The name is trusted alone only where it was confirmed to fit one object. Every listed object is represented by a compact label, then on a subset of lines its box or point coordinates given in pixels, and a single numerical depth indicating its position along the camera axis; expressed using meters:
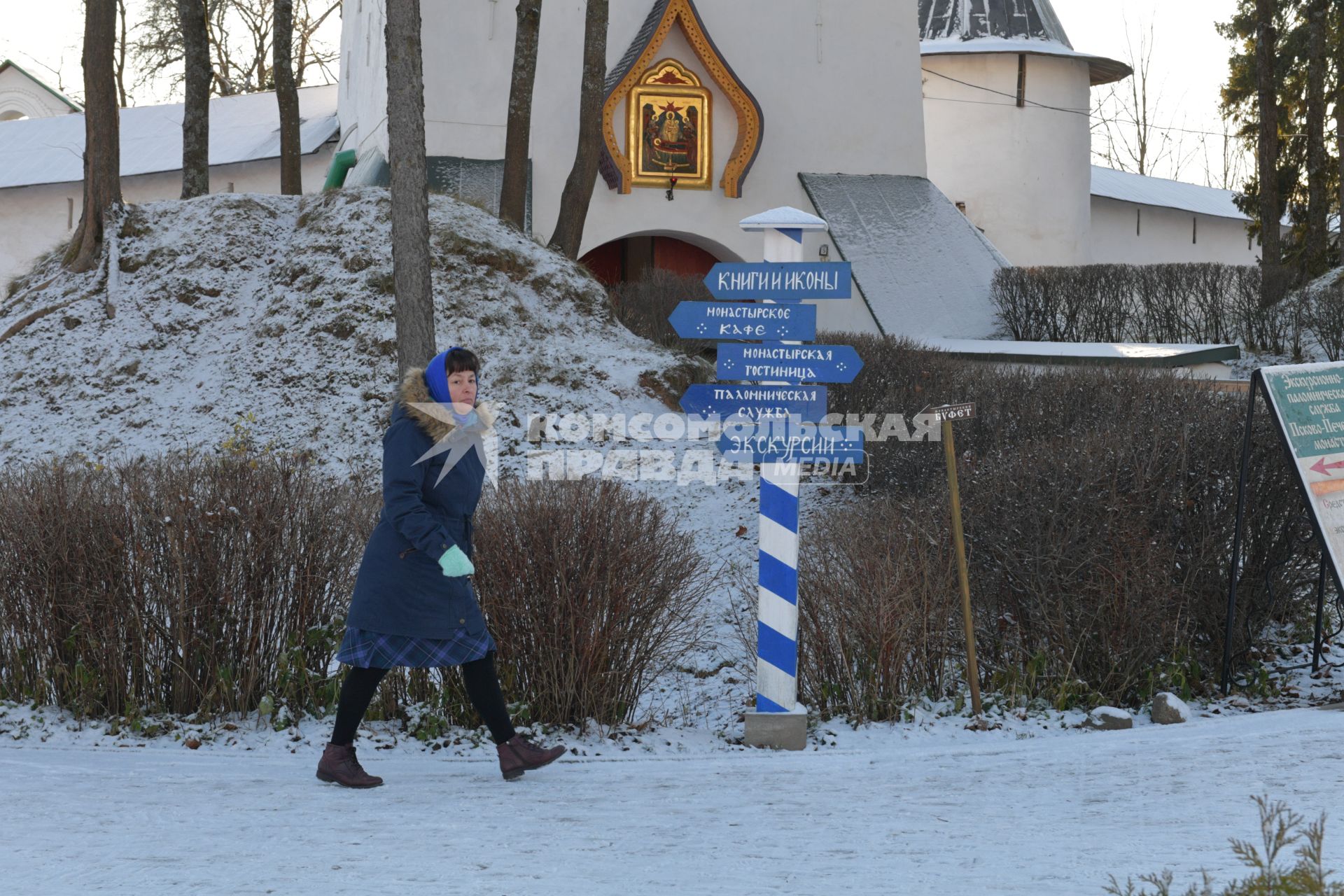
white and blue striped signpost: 12.01
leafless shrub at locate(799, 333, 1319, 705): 12.84
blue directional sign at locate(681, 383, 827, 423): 12.20
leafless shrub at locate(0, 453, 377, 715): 11.82
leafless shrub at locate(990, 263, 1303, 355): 42.31
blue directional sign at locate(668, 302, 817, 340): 12.06
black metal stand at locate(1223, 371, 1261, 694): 12.87
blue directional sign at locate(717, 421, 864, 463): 12.09
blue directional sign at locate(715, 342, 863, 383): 12.14
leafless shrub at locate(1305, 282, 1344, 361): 39.22
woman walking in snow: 9.60
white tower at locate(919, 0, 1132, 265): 56.53
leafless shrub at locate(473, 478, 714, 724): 11.81
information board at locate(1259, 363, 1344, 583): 12.68
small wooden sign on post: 12.48
